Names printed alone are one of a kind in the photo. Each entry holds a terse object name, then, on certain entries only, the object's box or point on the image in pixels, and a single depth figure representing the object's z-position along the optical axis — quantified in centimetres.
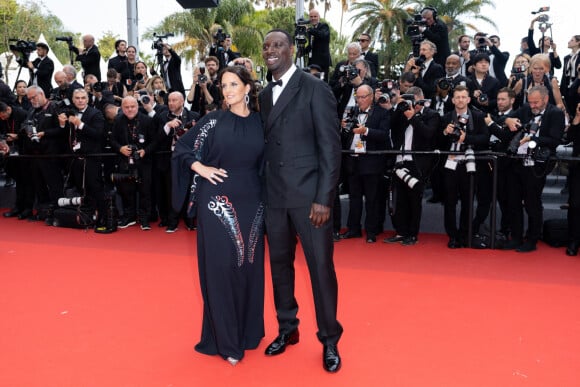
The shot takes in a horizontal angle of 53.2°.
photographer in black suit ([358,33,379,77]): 818
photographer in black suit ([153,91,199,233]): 682
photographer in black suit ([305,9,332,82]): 830
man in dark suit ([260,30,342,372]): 288
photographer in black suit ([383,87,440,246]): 591
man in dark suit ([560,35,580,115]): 668
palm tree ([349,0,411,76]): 2238
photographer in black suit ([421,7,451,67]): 761
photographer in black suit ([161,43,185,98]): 926
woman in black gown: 305
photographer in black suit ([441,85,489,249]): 580
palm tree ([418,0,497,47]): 2245
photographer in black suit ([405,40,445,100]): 698
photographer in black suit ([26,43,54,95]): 974
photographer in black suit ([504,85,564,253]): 555
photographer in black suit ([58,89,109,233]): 715
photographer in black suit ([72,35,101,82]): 962
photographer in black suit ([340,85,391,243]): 616
